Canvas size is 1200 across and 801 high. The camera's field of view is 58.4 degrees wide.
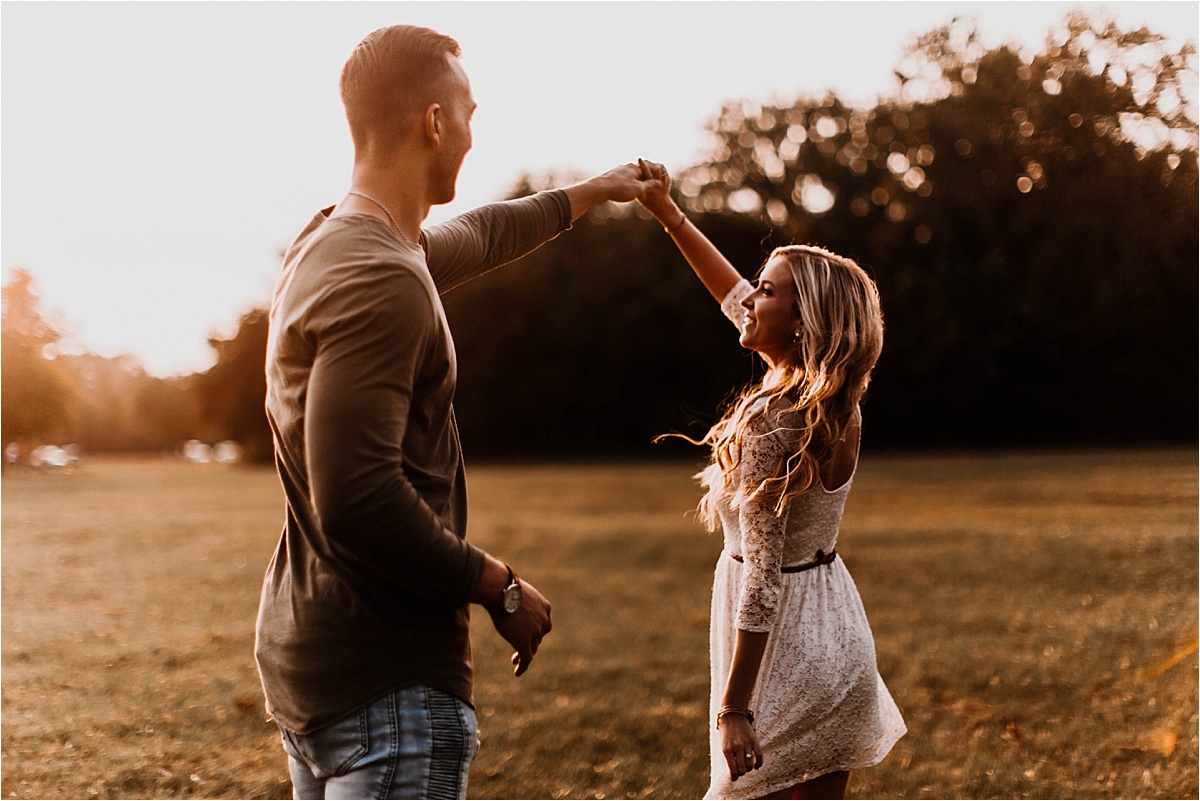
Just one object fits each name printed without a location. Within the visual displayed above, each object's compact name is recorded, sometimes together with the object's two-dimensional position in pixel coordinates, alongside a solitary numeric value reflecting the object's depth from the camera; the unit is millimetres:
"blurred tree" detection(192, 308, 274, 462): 41656
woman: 2607
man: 1647
